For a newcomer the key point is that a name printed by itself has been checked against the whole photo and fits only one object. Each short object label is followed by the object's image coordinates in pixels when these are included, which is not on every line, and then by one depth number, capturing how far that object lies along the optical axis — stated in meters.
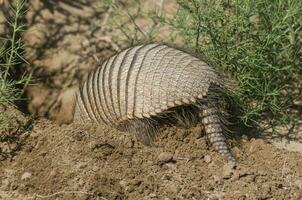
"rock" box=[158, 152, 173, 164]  7.92
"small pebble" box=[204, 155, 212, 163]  8.11
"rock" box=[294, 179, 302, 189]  7.87
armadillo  8.26
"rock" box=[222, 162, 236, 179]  7.78
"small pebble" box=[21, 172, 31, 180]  7.33
